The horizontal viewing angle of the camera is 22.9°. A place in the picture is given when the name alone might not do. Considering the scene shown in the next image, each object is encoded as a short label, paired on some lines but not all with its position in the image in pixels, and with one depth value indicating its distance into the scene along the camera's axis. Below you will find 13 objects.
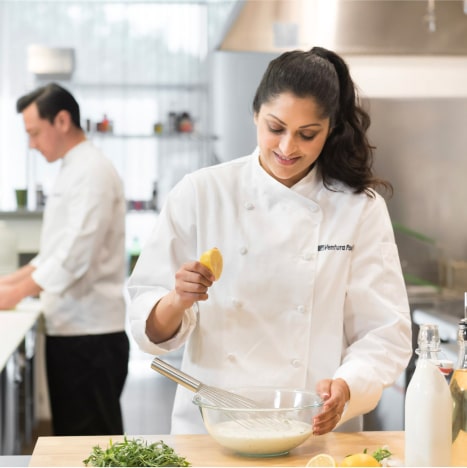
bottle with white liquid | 1.99
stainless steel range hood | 4.30
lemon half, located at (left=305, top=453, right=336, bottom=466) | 2.01
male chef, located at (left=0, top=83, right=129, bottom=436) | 4.28
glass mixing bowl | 2.18
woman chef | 2.48
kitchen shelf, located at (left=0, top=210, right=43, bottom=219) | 6.38
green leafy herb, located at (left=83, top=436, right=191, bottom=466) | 2.08
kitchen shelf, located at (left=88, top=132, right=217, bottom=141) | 9.06
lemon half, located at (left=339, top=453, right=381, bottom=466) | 1.98
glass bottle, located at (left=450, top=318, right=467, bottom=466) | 2.06
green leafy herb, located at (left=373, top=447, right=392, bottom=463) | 2.06
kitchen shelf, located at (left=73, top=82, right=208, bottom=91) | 9.24
